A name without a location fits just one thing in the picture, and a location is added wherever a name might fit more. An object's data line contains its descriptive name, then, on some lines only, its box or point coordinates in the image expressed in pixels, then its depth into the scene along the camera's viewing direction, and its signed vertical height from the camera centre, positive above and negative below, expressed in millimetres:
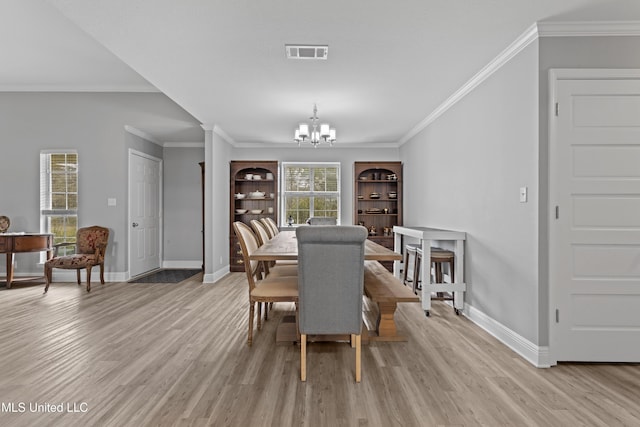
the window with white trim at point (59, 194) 5770 +225
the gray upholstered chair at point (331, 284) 2240 -480
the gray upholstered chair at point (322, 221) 5281 -194
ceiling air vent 2914 +1311
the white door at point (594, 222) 2568 -96
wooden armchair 4934 -679
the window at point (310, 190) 7141 +367
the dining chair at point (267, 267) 3564 -640
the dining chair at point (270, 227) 5095 -282
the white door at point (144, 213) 5961 -85
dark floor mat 5801 -1180
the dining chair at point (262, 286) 2742 -640
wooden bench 2904 -736
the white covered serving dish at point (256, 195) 6879 +255
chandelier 4348 +962
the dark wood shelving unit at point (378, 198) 6926 +203
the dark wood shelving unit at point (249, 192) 6699 +313
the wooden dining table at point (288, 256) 2699 -365
